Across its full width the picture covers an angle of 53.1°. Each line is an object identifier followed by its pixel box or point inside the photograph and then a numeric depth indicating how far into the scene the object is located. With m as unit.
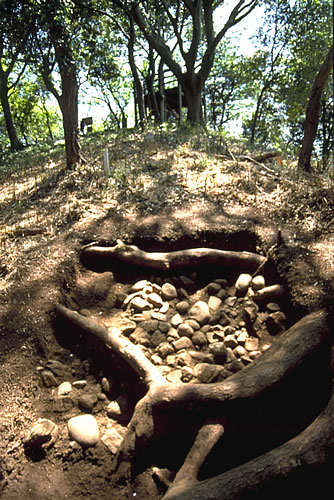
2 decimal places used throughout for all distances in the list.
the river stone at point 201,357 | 2.78
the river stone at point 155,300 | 3.39
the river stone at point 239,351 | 2.81
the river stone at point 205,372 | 2.62
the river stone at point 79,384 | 2.74
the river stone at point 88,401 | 2.58
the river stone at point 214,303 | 3.30
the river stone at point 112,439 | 2.29
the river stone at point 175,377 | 2.64
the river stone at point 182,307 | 3.34
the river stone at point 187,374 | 2.64
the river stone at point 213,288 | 3.51
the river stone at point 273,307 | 3.12
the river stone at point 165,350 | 2.91
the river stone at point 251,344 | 2.86
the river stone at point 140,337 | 3.04
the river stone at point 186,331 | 3.05
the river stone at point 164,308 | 3.34
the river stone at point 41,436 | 2.29
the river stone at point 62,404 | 2.56
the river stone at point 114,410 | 2.53
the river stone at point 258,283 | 3.37
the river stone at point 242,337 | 2.92
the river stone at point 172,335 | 3.05
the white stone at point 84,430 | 2.32
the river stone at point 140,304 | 3.33
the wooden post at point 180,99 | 17.22
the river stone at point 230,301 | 3.31
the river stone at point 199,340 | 2.97
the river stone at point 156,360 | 2.84
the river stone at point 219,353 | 2.79
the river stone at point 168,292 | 3.50
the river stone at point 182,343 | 2.95
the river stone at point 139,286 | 3.57
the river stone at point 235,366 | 2.66
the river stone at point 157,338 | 3.03
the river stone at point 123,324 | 3.14
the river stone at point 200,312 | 3.17
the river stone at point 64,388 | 2.67
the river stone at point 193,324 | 3.12
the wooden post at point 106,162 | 5.92
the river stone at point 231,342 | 2.89
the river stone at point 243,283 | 3.40
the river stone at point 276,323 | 3.00
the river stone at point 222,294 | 3.44
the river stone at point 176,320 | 3.17
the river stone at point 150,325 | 3.14
